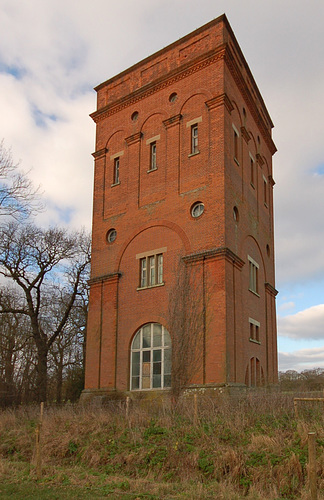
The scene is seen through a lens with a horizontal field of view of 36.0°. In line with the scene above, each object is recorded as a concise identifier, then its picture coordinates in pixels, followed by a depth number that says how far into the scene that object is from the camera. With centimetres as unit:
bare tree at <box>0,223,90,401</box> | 3095
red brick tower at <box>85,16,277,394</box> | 2178
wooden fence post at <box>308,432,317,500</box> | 705
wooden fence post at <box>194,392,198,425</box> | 1475
